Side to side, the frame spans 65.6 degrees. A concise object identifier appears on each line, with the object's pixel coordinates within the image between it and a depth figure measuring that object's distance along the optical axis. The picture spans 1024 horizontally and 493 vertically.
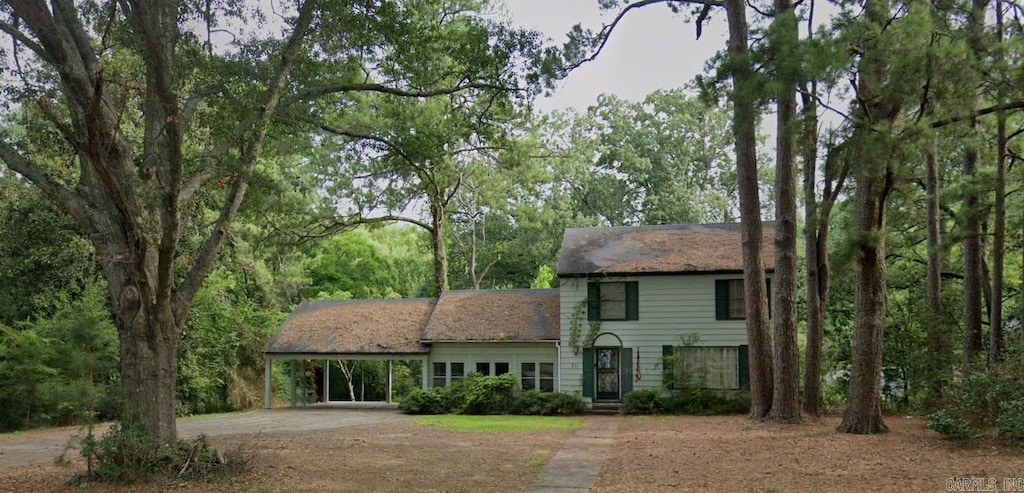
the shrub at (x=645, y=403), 21.70
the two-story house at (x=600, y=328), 22.69
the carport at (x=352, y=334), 24.92
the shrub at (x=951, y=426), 11.57
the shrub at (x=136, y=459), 9.23
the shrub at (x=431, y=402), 22.72
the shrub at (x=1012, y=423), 10.75
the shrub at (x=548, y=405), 21.89
